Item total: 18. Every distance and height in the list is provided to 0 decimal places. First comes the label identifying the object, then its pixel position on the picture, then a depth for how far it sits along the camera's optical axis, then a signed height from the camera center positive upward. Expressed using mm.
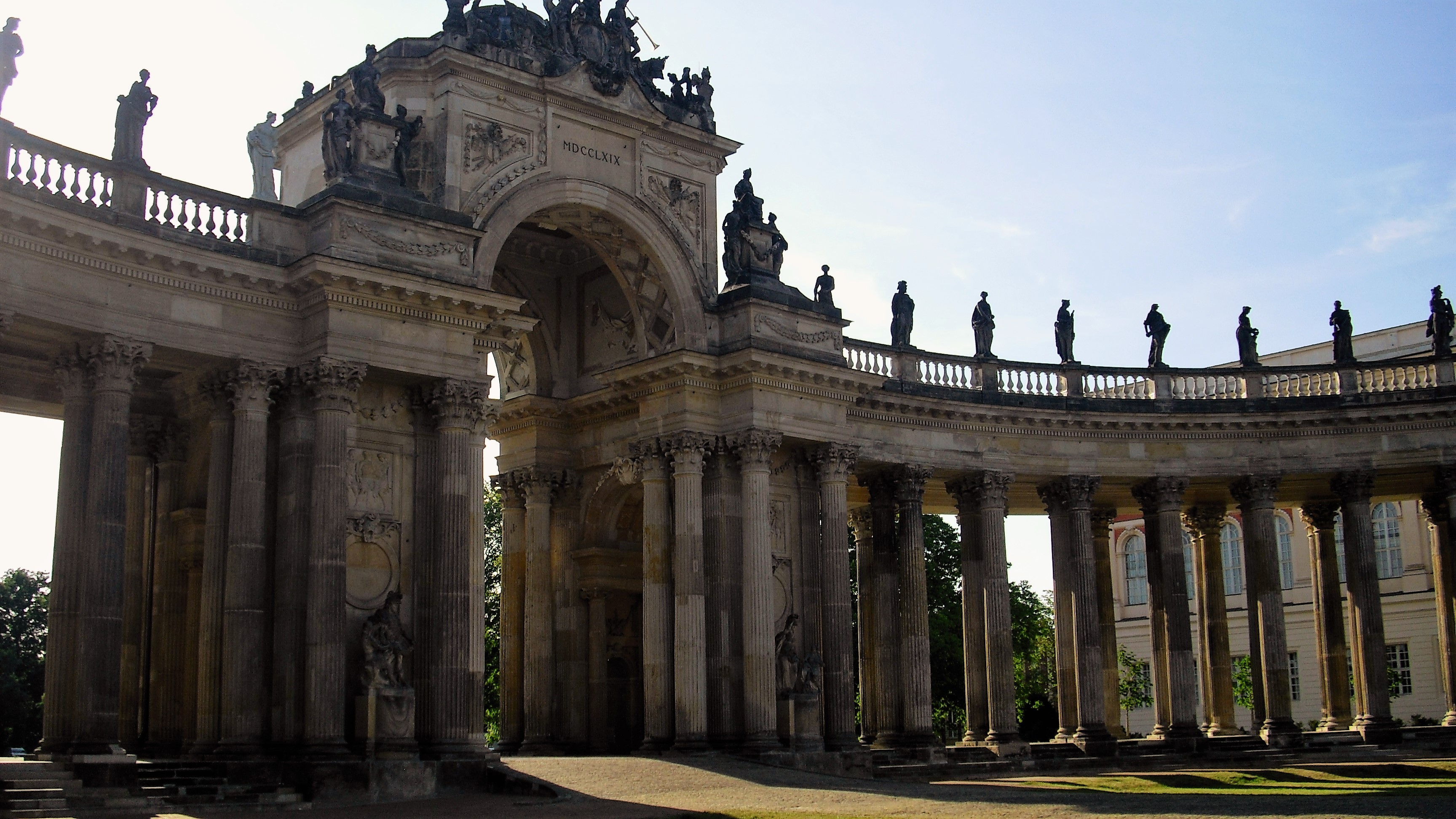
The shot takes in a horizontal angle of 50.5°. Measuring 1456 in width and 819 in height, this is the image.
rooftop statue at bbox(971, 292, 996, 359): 51344 +10955
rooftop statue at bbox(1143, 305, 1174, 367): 53844 +11273
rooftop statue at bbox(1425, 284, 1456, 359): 53406 +11188
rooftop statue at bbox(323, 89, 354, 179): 36250 +12310
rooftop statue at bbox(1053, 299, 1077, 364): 53188 +11237
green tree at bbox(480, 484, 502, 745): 72169 +3137
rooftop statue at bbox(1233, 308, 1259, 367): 54656 +10974
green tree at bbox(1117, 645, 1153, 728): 82062 -1432
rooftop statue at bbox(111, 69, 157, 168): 33594 +12025
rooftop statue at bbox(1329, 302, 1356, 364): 53781 +10958
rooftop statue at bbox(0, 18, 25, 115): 32125 +12869
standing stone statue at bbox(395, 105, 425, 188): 37375 +12866
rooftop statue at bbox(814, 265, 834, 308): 45875 +10895
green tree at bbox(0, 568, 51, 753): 78188 +1018
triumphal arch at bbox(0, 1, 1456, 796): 33344 +5801
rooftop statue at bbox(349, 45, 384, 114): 36906 +13781
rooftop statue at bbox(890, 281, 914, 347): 50312 +11055
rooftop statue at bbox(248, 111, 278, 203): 43188 +14300
